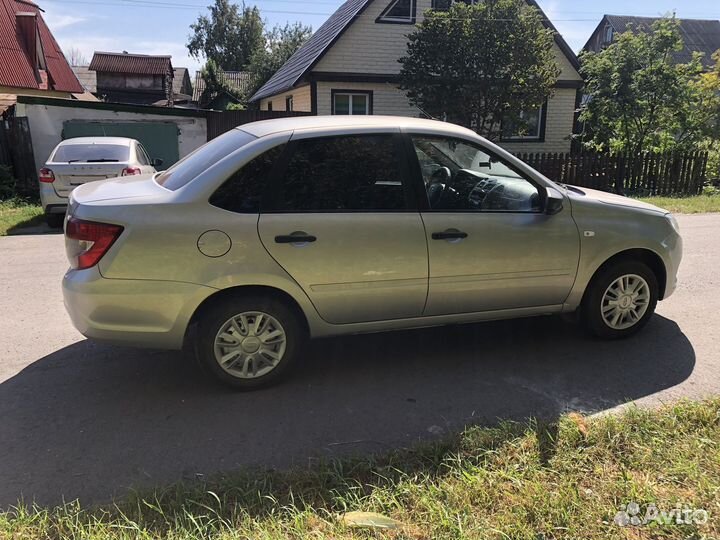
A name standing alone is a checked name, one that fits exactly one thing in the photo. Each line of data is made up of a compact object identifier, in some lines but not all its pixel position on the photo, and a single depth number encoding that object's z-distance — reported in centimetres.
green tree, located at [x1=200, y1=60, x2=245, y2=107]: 5050
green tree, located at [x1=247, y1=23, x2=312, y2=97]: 5135
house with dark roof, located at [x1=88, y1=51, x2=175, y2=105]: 4750
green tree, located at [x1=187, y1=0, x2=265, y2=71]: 6575
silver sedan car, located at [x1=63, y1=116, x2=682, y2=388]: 344
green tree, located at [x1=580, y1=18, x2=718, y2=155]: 1572
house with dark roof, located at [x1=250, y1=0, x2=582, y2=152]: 1734
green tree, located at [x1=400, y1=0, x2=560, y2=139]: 1498
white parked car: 961
